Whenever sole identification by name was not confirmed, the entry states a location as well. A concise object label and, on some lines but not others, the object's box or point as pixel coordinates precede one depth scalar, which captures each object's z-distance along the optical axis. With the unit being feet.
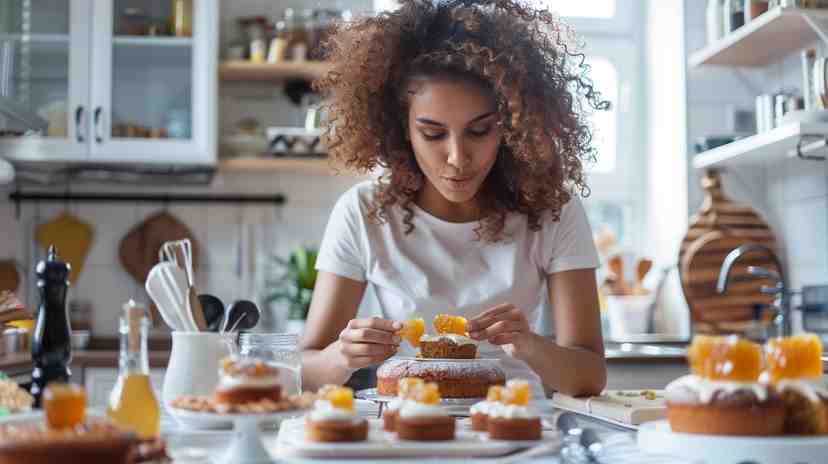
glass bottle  3.69
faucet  9.51
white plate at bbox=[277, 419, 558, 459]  3.50
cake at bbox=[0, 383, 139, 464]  2.88
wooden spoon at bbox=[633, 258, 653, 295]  12.64
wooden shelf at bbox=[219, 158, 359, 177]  12.46
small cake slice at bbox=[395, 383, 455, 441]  3.65
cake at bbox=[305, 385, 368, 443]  3.58
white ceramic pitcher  4.47
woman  6.38
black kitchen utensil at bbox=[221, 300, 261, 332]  4.98
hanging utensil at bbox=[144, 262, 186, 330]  4.28
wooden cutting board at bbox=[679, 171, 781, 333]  11.53
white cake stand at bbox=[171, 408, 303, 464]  3.36
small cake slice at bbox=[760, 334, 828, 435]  3.53
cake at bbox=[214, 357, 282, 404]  3.50
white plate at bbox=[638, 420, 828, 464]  3.31
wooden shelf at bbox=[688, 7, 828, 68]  9.87
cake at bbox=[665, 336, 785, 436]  3.47
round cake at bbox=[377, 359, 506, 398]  5.06
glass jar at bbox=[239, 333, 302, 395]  4.69
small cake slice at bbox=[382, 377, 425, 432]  3.84
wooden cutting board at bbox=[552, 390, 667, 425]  4.75
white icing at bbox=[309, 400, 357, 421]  3.60
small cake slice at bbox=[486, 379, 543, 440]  3.68
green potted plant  12.31
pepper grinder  4.40
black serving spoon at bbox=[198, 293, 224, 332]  5.22
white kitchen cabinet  12.16
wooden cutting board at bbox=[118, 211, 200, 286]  12.90
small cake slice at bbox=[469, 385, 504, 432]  3.87
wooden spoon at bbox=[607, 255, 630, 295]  12.69
